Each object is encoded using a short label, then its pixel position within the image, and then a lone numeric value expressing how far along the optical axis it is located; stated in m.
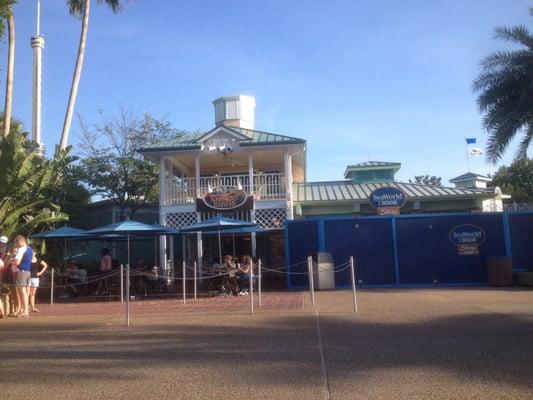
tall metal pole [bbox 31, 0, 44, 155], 28.00
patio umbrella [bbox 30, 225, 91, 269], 15.09
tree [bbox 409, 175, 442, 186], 74.04
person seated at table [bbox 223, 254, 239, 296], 14.68
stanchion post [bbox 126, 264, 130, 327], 9.41
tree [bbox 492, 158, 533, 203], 44.91
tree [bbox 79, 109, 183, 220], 23.41
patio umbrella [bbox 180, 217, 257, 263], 14.94
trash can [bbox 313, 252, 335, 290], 15.15
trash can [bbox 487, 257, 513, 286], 14.88
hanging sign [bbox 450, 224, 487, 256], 15.85
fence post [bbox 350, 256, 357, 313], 10.30
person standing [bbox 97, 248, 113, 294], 15.64
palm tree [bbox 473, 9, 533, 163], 15.42
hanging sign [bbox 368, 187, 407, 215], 18.97
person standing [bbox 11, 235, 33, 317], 11.25
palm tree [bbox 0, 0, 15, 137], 17.17
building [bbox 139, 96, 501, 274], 19.09
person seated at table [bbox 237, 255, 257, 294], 14.82
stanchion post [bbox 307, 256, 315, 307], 10.95
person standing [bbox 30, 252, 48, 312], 11.85
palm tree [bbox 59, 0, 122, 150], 21.19
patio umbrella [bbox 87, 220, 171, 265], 14.31
